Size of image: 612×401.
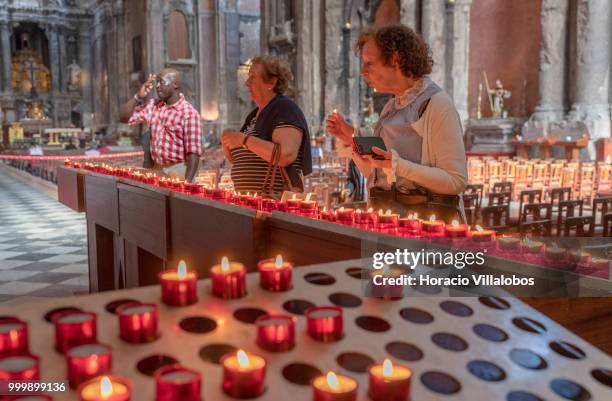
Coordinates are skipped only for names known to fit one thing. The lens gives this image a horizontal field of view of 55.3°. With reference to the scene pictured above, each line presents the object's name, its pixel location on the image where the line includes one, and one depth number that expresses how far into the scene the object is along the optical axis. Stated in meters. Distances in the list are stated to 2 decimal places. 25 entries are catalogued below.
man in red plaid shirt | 4.88
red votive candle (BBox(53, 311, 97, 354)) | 1.09
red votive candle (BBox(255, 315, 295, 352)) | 1.12
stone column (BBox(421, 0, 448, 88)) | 16.47
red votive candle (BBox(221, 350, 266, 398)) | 0.98
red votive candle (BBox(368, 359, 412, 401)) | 0.97
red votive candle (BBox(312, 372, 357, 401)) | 0.94
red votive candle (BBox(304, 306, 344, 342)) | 1.17
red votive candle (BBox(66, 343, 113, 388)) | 0.99
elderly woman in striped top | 3.41
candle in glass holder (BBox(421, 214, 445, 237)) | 2.04
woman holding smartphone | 2.50
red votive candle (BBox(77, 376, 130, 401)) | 0.89
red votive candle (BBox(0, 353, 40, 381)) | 0.95
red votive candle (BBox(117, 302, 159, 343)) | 1.12
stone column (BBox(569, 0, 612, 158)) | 14.04
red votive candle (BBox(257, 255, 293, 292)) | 1.36
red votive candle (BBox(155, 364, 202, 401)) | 0.92
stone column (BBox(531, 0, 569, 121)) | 14.97
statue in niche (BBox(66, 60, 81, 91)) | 44.25
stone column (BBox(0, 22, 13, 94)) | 41.50
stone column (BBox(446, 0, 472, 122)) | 16.77
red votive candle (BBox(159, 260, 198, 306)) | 1.26
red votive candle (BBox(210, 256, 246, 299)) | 1.30
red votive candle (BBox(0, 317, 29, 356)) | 1.05
